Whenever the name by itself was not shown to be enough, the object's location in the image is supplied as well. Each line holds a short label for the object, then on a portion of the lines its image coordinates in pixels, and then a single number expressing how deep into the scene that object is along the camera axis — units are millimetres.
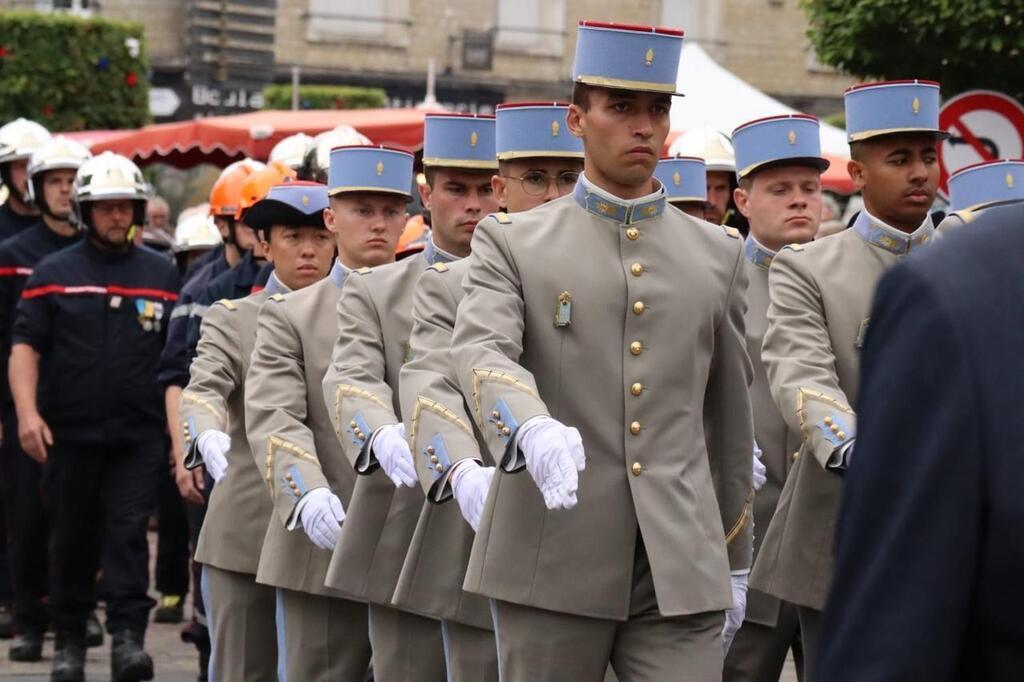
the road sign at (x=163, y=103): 57682
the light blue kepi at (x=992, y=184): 10744
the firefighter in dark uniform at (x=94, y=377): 15760
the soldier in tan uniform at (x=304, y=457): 10533
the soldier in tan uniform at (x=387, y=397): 9882
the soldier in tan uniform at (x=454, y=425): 8165
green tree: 20546
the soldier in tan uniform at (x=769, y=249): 10459
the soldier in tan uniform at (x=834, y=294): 9424
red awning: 26659
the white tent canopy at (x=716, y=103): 29238
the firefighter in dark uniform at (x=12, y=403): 16776
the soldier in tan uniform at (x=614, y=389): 7812
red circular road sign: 17880
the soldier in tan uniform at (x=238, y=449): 11655
